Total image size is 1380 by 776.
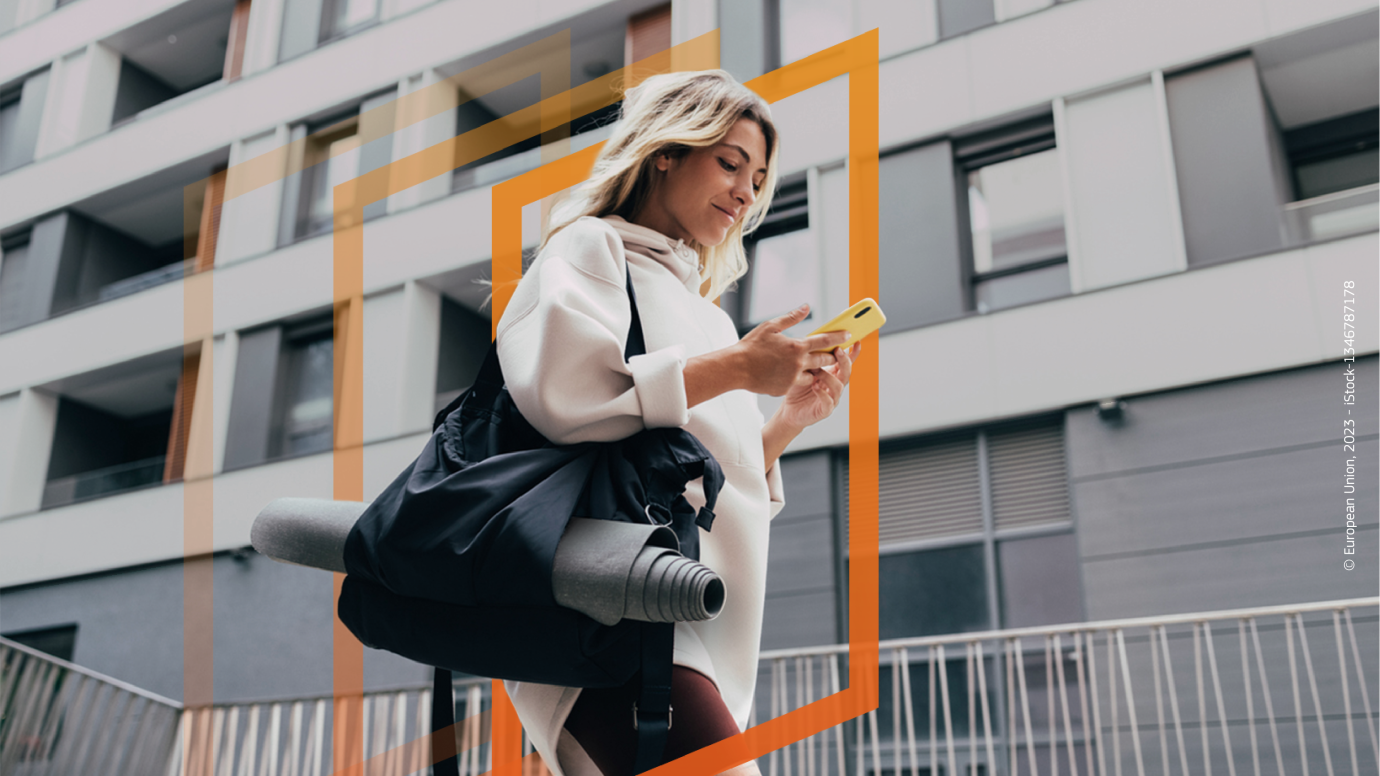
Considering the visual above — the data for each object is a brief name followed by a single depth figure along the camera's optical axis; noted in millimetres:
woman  988
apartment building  6012
